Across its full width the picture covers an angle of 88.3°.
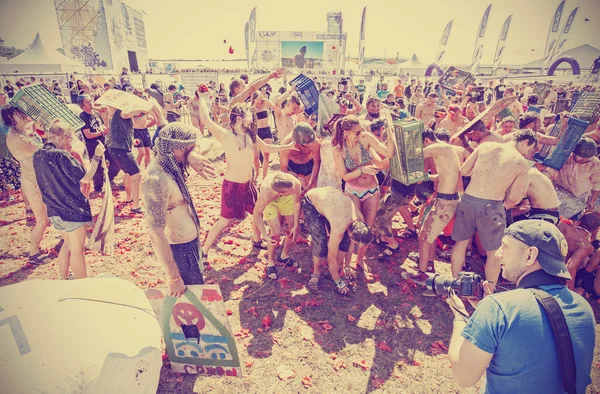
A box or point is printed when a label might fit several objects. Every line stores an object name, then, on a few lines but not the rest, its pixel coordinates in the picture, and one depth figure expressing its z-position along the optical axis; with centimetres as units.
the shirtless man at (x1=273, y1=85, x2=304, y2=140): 707
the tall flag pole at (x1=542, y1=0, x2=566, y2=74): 3353
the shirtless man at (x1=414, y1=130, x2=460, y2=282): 431
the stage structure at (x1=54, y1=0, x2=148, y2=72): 3341
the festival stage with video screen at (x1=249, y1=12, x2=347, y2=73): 4768
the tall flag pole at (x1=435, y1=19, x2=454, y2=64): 3781
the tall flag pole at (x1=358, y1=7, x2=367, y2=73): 3909
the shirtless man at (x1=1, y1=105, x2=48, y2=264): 440
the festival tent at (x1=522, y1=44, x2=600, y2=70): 4305
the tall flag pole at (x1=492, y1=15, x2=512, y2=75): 3706
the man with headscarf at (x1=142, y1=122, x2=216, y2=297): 258
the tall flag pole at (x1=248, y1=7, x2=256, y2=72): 3733
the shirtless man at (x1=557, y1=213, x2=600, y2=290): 415
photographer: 147
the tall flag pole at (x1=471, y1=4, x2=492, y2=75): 3614
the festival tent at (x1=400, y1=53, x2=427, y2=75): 4388
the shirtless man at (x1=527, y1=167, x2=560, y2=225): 402
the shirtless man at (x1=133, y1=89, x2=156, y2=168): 716
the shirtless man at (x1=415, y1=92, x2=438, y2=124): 965
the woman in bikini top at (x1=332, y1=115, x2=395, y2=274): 437
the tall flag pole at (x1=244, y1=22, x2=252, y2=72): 3790
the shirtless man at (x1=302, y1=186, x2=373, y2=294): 389
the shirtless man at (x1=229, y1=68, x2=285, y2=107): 550
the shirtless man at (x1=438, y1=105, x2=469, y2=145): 713
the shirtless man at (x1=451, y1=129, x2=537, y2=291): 382
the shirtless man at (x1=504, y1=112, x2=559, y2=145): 518
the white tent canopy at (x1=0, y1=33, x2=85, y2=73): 1966
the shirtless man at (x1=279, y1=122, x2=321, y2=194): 487
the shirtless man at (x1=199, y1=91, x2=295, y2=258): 442
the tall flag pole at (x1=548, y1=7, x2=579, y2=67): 3309
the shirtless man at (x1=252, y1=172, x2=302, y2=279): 416
